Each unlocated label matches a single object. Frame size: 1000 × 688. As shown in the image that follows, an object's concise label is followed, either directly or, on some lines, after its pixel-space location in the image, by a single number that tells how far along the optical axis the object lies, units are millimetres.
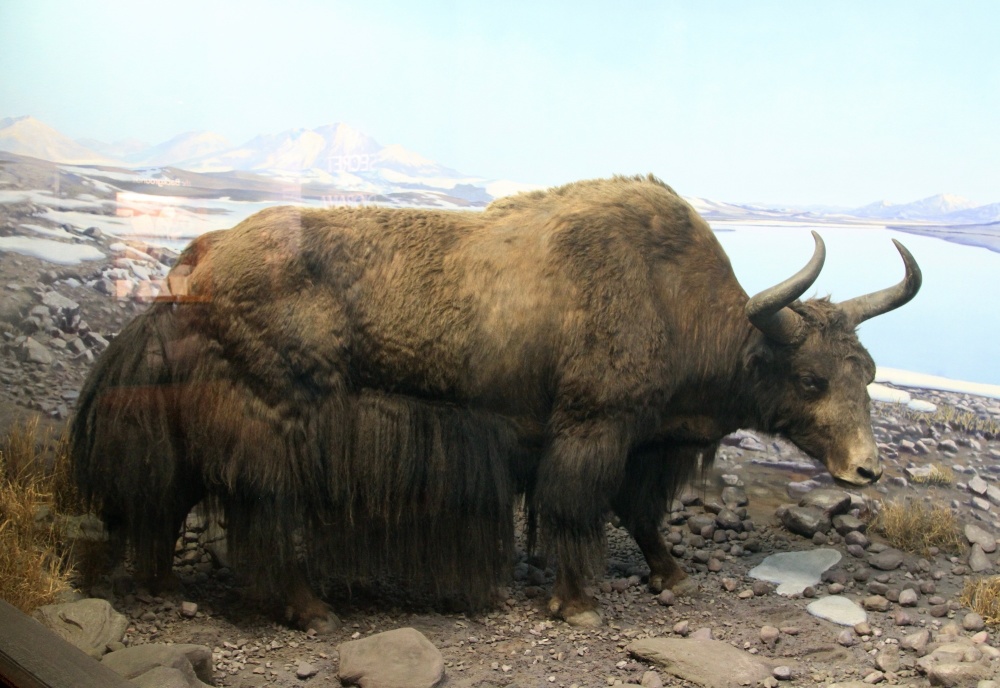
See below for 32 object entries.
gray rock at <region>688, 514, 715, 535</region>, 4648
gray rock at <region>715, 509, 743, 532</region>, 4625
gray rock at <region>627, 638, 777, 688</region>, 3082
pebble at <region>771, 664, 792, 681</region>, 3105
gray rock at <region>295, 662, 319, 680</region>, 3171
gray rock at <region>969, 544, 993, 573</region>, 4074
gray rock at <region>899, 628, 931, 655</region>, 3312
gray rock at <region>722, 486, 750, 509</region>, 4828
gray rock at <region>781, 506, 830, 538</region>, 4516
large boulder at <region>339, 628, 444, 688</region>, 3037
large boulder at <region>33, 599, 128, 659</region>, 3135
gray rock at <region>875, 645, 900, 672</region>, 3203
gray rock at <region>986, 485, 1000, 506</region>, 4391
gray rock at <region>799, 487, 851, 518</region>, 4594
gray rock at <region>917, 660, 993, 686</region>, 3023
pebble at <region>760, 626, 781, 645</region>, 3430
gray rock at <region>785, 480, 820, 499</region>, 4781
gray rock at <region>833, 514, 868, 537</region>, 4469
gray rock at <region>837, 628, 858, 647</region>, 3410
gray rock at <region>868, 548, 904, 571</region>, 4164
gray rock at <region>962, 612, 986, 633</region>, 3510
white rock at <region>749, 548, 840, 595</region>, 4012
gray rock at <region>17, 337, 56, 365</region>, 3949
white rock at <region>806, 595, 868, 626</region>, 3631
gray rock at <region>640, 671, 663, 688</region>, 3098
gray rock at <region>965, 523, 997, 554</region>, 4184
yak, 3543
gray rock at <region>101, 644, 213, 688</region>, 2906
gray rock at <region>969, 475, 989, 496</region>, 4418
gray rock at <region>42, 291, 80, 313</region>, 3814
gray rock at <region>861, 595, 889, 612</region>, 3779
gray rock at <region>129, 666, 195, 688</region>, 2824
